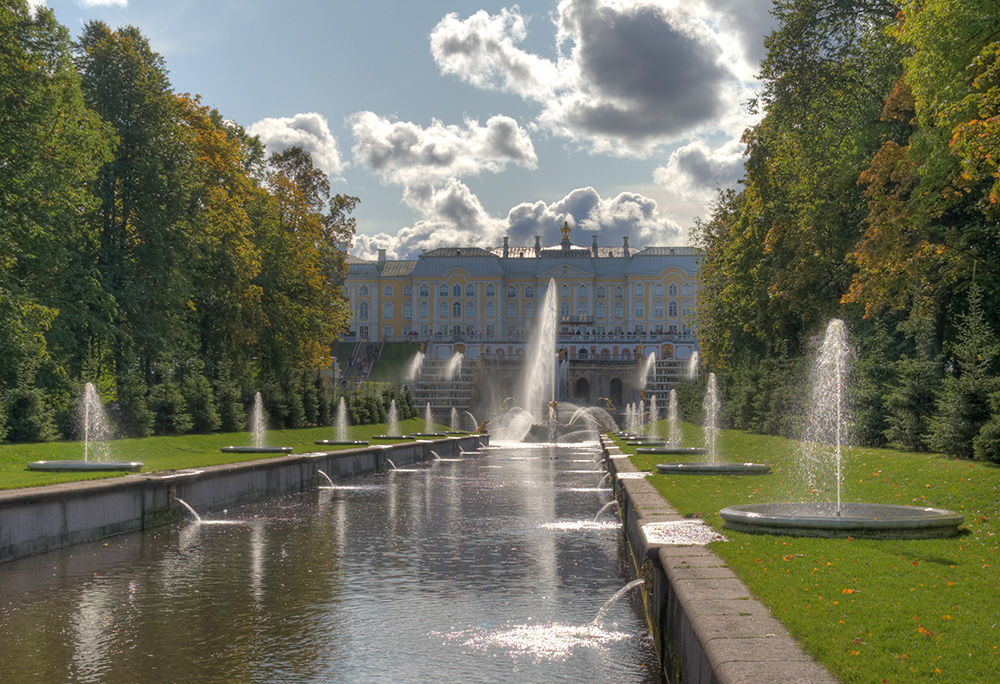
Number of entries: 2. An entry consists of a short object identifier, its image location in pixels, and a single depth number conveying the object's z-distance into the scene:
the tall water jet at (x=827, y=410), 17.73
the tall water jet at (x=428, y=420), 47.48
